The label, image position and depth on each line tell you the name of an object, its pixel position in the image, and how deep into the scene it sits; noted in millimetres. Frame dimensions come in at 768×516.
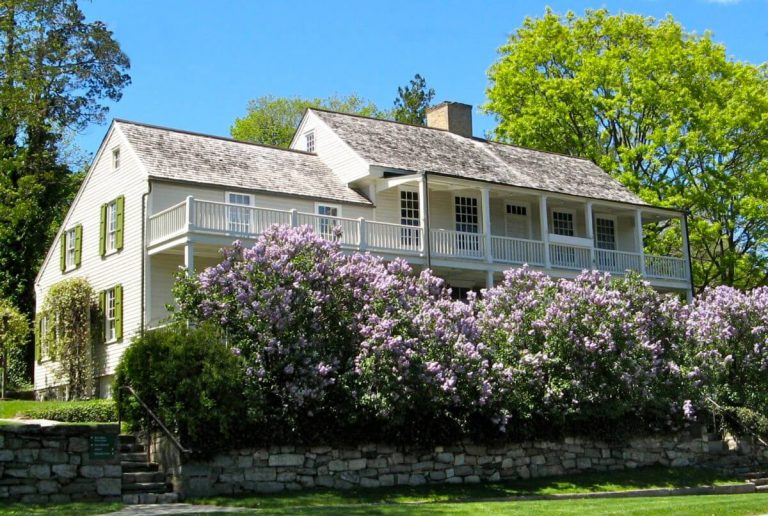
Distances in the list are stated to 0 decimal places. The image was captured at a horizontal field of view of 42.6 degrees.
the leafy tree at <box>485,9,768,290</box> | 34969
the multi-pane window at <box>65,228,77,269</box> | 28922
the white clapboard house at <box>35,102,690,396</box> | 24516
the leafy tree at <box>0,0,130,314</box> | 25234
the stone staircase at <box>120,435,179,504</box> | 15344
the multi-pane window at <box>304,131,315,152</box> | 31000
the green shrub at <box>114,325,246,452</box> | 15992
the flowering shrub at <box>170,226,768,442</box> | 17281
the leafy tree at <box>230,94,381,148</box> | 52656
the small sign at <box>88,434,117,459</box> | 15031
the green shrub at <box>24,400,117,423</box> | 20531
